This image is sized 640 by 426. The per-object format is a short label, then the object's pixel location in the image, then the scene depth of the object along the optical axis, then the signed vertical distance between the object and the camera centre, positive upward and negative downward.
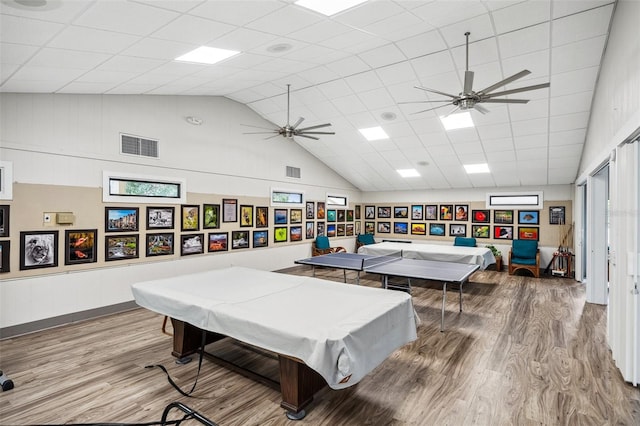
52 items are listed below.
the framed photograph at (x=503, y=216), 10.20 +0.00
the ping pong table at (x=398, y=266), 5.34 -0.96
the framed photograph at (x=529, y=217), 9.81 -0.02
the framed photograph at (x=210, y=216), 7.21 -0.07
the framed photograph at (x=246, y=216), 8.11 -0.07
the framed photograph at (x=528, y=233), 9.82 -0.48
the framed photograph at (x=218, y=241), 7.35 -0.64
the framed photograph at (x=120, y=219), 5.64 -0.12
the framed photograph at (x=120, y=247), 5.64 -0.60
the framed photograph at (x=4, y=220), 4.51 -0.12
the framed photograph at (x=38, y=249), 4.71 -0.55
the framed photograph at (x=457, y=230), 10.96 -0.47
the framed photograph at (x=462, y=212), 10.89 +0.12
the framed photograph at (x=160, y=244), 6.24 -0.60
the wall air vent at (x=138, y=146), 5.87 +1.20
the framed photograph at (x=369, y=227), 12.78 -0.49
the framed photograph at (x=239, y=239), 7.88 -0.63
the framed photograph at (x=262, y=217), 8.52 -0.09
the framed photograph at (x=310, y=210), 10.21 +0.13
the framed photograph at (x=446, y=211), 11.16 +0.13
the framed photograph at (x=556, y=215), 9.47 +0.05
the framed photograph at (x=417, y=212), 11.73 +0.11
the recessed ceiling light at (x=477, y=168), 9.09 +1.32
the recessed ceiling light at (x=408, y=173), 10.17 +1.31
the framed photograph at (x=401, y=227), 12.01 -0.44
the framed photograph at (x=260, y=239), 8.45 -0.64
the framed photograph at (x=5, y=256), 4.52 -0.61
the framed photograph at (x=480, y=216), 10.55 -0.01
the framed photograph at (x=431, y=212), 11.45 +0.11
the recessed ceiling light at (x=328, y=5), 3.46 +2.22
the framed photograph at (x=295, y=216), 9.60 -0.06
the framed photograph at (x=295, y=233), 9.60 -0.56
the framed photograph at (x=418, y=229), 11.66 -0.48
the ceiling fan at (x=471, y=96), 4.16 +1.57
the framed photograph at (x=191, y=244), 6.81 -0.64
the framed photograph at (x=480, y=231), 10.55 -0.48
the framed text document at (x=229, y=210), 7.64 +0.08
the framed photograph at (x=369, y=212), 12.75 +0.10
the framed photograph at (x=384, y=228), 12.41 -0.49
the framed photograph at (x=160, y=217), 6.23 -0.09
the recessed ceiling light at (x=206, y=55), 4.26 +2.10
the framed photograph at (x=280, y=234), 9.07 -0.55
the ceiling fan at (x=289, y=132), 6.65 +1.64
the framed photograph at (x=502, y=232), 10.23 -0.49
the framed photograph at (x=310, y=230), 10.22 -0.50
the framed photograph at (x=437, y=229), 11.34 -0.46
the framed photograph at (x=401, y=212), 12.02 +0.11
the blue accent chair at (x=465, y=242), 9.85 -0.77
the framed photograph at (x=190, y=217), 6.80 -0.09
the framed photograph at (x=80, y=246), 5.15 -0.54
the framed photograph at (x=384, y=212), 12.40 +0.09
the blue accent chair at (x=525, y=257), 9.07 -1.13
